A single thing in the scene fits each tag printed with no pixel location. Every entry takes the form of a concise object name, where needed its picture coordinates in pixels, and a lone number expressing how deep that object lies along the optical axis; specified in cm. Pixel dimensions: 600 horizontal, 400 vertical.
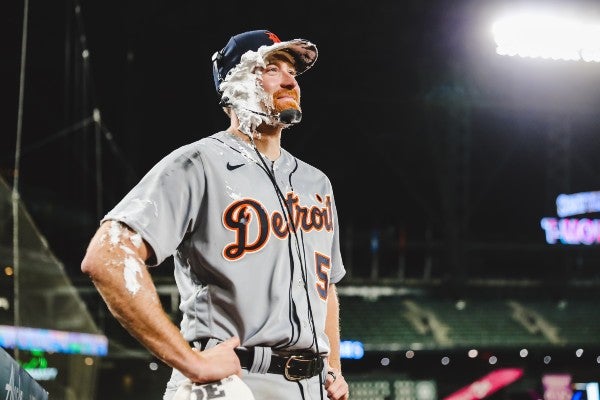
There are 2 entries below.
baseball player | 155
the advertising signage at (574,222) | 1776
